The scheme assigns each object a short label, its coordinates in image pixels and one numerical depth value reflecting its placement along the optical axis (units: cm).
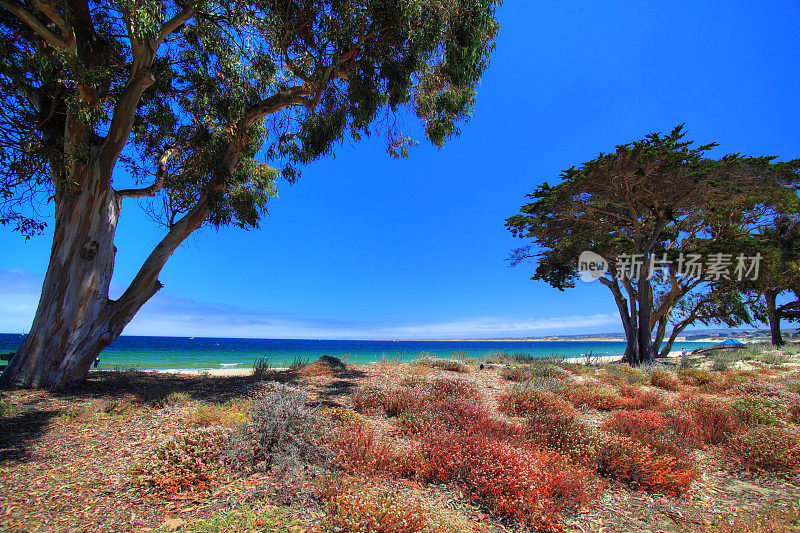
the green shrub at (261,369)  943
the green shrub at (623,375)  1024
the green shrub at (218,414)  482
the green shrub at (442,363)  1116
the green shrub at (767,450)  430
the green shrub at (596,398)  716
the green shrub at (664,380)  948
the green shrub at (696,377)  1004
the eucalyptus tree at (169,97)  702
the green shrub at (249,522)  273
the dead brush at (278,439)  378
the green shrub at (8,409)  523
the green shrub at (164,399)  602
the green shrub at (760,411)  559
